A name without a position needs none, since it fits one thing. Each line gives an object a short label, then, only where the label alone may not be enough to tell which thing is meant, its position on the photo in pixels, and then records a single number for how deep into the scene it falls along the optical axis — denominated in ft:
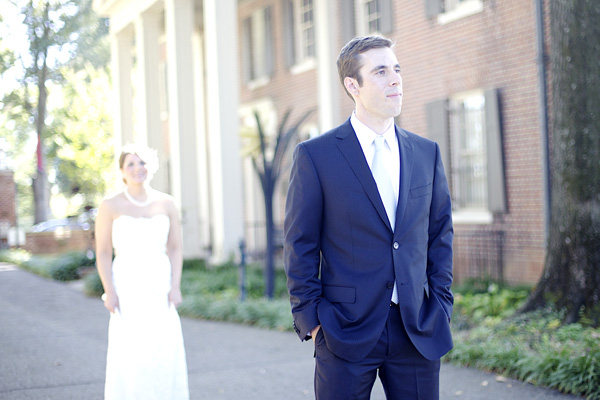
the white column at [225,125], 49.44
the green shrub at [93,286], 47.37
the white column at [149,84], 63.00
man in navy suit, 9.45
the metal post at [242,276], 38.09
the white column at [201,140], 56.23
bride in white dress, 16.98
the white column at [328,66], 50.06
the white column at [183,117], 55.93
